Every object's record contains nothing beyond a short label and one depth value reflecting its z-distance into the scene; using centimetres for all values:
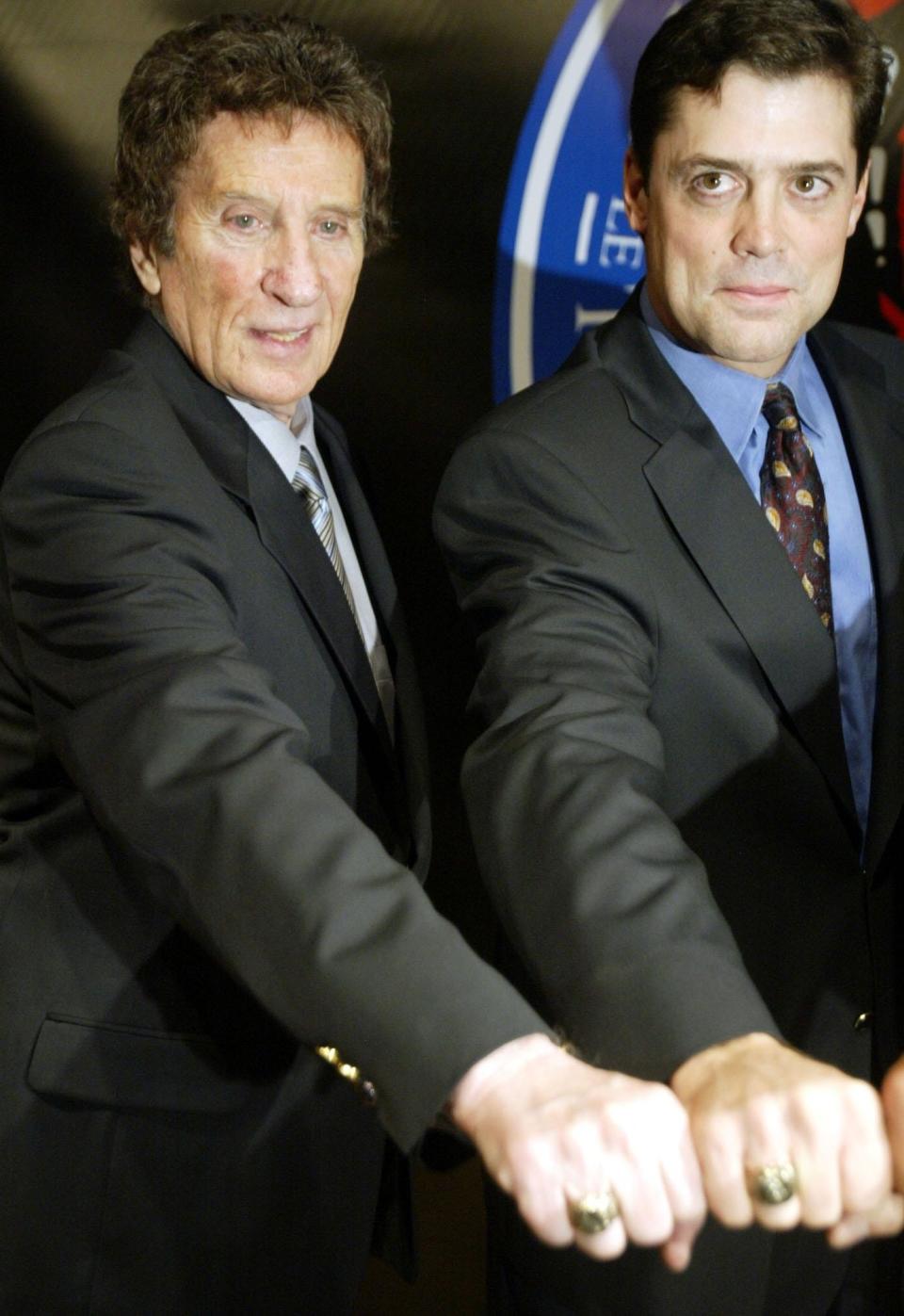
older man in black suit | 174
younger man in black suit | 198
